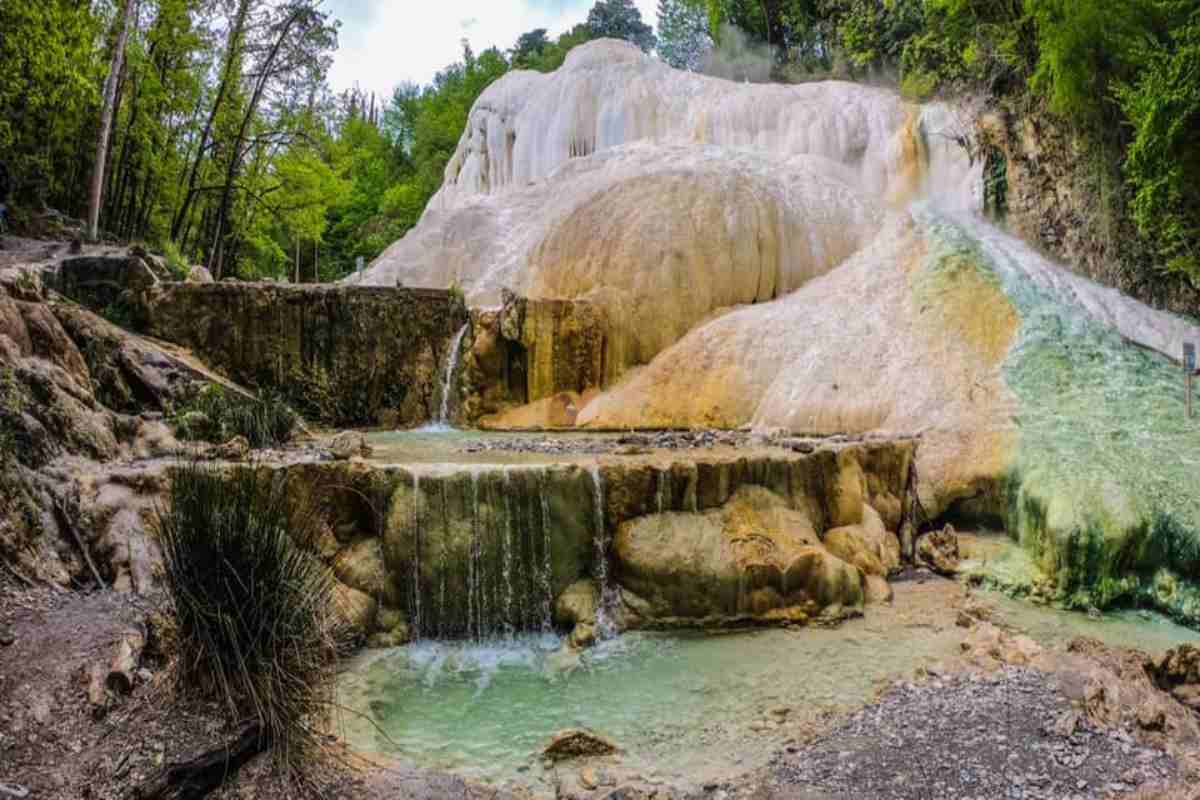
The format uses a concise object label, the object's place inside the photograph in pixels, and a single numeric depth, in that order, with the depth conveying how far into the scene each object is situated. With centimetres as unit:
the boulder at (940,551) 707
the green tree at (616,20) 3272
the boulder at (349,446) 662
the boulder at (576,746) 396
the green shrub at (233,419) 738
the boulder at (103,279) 931
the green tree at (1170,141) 825
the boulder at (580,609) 574
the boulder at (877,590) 638
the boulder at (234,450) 580
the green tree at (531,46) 3083
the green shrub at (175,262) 1263
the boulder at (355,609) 519
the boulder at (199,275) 1186
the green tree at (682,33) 3403
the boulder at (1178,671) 440
